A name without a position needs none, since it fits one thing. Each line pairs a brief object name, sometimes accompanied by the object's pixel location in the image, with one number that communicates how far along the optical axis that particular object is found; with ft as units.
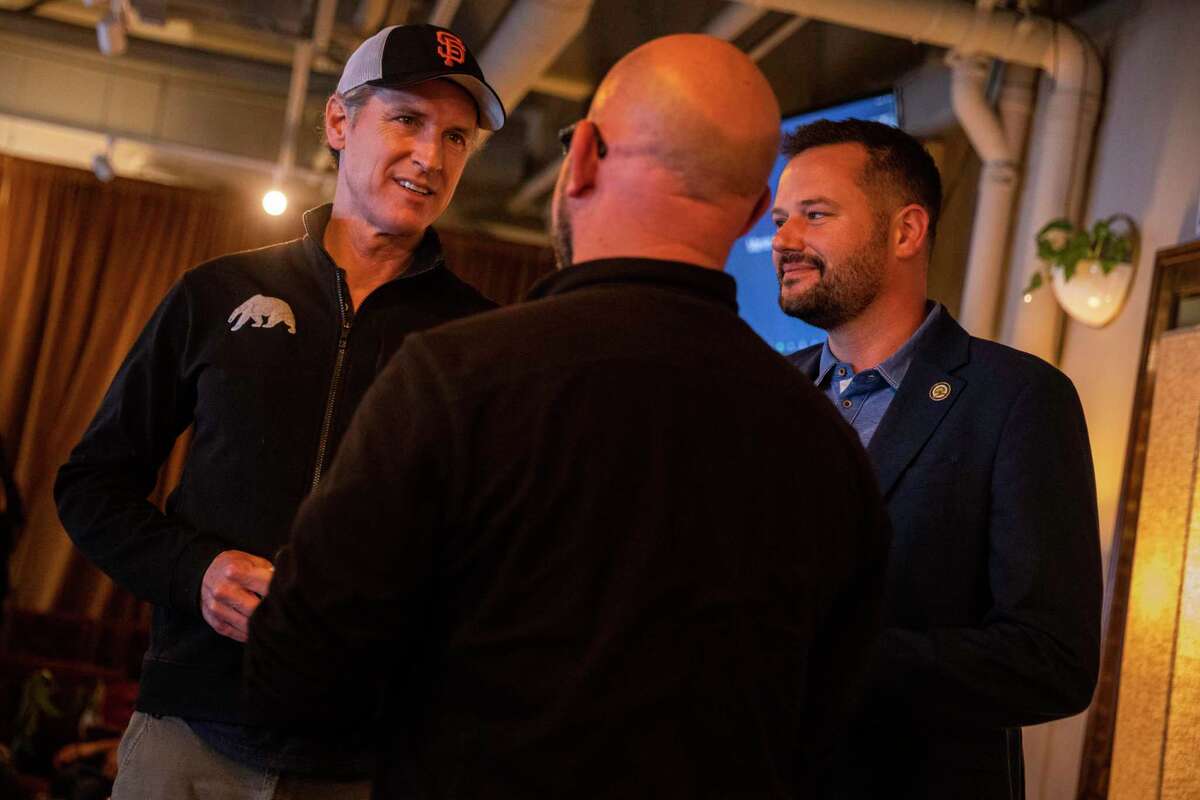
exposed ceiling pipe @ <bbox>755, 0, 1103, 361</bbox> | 14.83
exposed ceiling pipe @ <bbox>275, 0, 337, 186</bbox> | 19.56
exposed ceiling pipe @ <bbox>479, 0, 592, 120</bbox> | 15.37
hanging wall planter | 13.66
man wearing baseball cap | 5.27
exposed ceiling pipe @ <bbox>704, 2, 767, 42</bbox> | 17.61
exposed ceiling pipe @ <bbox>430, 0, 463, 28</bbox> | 17.67
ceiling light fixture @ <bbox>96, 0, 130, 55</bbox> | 16.98
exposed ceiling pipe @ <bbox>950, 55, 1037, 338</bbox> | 15.92
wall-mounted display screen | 17.60
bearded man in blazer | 5.12
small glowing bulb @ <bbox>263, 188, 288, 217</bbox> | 21.90
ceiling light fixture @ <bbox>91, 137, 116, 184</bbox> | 23.98
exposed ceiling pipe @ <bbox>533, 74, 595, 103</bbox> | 24.47
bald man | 3.40
